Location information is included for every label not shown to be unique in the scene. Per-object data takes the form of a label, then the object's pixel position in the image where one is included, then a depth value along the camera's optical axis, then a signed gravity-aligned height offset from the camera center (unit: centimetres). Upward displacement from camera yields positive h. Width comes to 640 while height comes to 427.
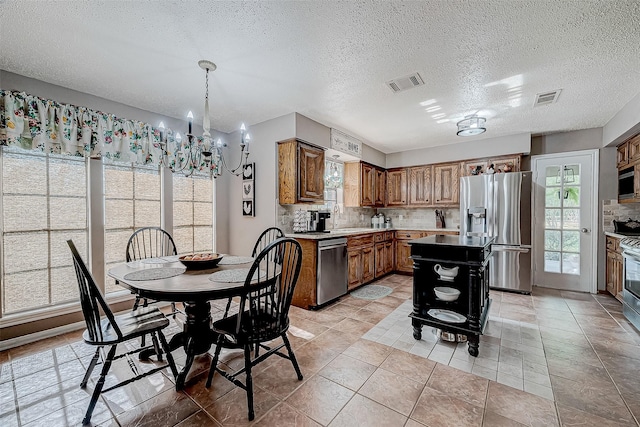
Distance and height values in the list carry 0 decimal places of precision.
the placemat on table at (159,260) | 240 -47
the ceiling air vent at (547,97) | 287 +127
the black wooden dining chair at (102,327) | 153 -77
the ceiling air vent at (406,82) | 256 +129
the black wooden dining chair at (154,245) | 333 -45
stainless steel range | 278 -77
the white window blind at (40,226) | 254 -16
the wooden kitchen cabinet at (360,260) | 400 -80
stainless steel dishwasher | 341 -80
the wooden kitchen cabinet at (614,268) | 347 -79
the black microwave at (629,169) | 330 +55
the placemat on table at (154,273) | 186 -47
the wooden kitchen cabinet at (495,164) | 441 +81
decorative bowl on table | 216 -43
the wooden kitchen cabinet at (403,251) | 512 -81
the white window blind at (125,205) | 314 +6
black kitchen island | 229 -73
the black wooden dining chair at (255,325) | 164 -78
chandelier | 358 +71
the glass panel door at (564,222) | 411 -19
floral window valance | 244 +84
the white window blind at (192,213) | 379 -4
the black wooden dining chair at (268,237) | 351 -36
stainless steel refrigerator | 402 -19
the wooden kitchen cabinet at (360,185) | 501 +50
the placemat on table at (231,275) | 181 -47
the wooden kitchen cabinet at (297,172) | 356 +53
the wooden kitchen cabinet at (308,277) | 338 -86
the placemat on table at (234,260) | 239 -47
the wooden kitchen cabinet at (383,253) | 475 -81
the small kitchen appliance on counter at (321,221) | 402 -16
